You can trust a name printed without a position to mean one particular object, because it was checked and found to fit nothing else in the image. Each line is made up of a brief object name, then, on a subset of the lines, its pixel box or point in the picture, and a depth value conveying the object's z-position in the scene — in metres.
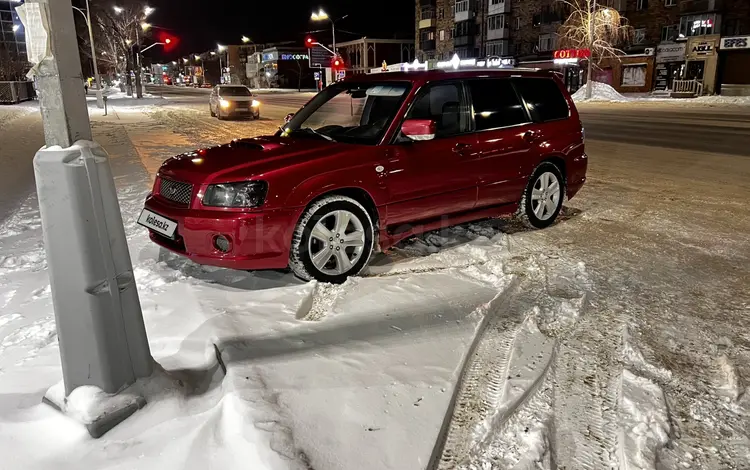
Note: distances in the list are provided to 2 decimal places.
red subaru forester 4.34
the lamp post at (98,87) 28.35
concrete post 2.51
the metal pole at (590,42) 40.67
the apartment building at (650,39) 41.53
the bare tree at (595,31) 42.50
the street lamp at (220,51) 118.69
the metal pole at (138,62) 49.59
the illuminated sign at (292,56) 99.47
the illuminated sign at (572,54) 42.47
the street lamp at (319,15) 49.22
